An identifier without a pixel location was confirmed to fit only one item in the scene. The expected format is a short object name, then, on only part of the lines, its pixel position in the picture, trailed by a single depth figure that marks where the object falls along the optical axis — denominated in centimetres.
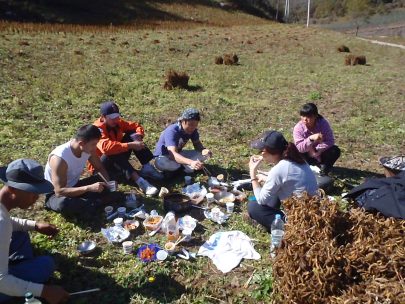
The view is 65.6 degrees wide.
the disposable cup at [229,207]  406
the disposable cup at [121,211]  391
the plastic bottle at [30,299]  214
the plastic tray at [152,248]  319
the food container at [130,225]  366
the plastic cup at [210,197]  422
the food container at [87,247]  326
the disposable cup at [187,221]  371
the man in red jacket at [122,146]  443
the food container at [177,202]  400
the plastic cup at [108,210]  392
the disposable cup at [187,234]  349
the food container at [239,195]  434
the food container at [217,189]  448
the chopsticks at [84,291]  273
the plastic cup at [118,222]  362
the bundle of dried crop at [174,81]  940
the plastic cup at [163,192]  427
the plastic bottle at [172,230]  349
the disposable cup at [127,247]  330
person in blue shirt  462
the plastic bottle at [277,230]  327
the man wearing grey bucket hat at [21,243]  221
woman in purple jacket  468
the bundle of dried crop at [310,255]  215
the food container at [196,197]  423
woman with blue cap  322
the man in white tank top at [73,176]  356
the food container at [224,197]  427
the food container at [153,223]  364
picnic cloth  322
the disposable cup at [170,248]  327
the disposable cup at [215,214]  390
